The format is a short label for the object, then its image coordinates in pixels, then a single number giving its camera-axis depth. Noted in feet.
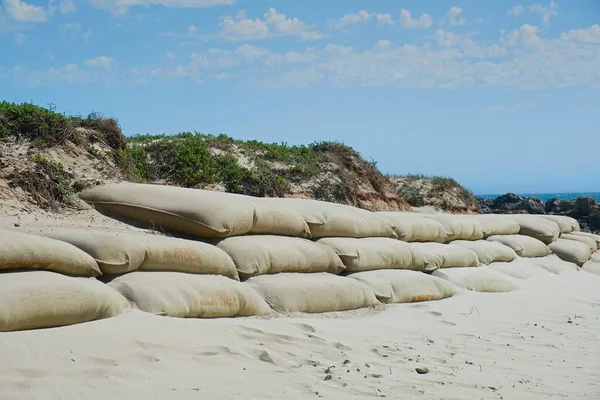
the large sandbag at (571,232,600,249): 48.57
